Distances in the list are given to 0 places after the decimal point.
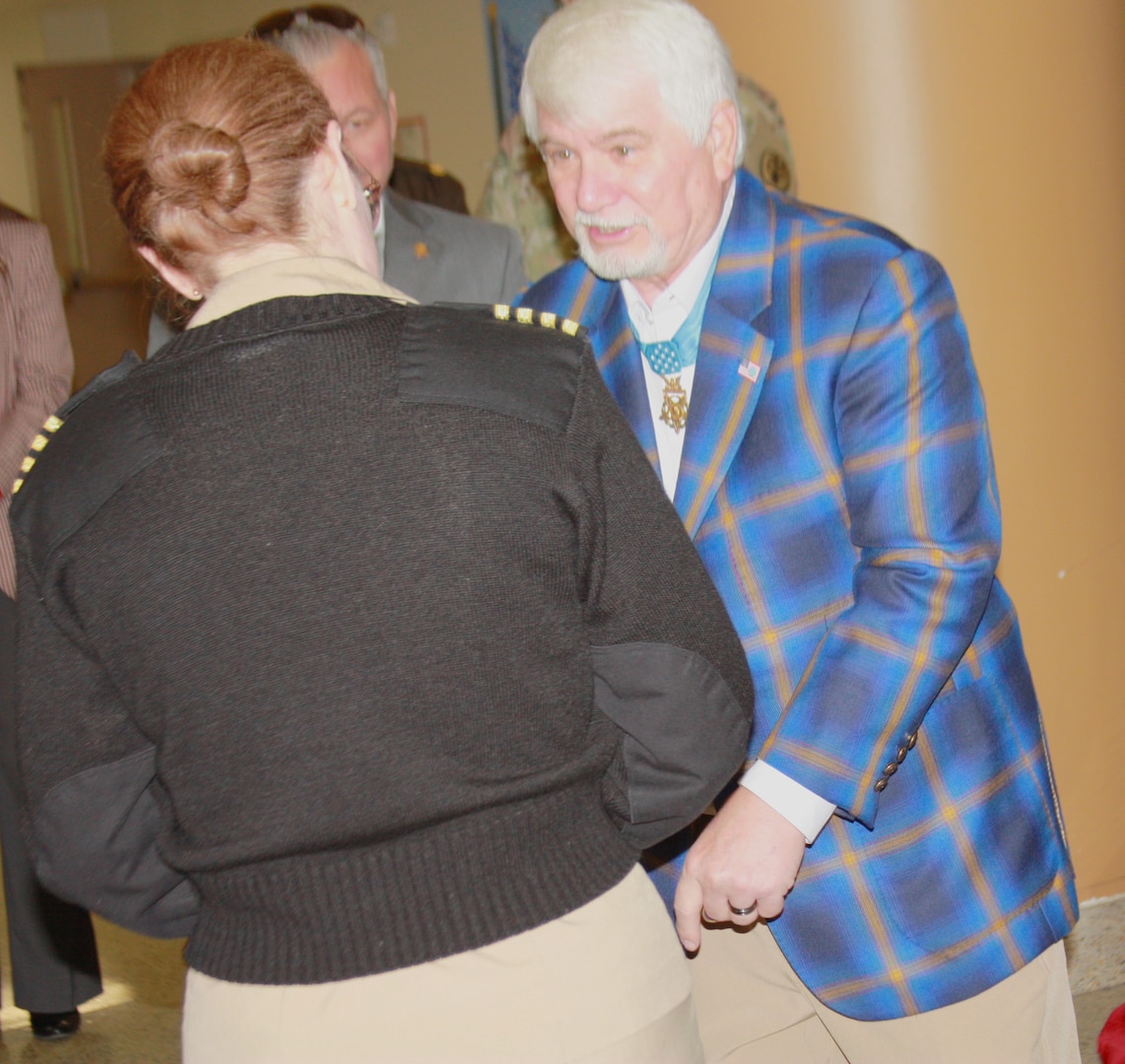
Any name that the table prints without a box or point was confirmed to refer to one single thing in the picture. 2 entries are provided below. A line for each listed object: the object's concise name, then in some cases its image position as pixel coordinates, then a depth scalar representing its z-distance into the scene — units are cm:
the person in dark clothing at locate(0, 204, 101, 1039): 301
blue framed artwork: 581
